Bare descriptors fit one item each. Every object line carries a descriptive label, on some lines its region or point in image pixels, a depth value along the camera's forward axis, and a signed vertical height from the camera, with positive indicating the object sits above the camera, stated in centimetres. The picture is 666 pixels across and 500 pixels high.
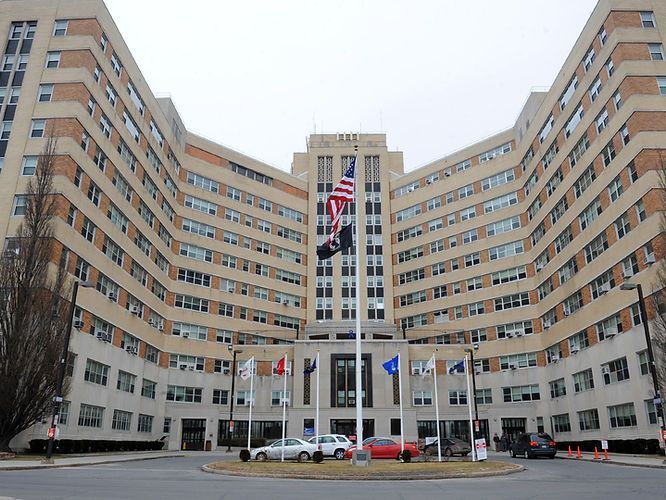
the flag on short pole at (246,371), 3522 +349
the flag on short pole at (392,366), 3350 +353
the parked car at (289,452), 3269 -126
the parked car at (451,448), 3850 -127
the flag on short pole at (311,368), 4423 +448
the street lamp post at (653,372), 2931 +276
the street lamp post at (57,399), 2750 +149
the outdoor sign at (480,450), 2713 -100
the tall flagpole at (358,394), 2416 +151
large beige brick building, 4288 +1703
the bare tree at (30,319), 3161 +621
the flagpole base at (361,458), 2355 -117
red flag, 3447 +367
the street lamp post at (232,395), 5140 +293
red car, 3528 -121
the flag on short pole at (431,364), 3391 +368
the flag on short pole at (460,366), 4381 +468
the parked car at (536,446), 3747 -114
